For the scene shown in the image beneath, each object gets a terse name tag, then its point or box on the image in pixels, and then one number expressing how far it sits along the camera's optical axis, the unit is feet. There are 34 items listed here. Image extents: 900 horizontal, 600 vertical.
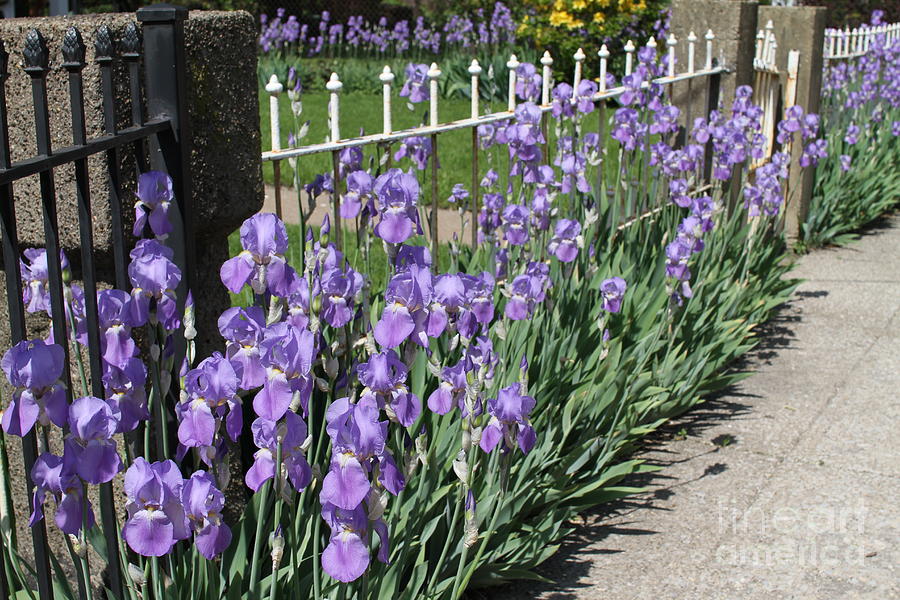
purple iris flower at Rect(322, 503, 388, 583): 7.68
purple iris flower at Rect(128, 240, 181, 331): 7.98
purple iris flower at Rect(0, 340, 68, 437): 7.27
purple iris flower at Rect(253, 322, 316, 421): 7.69
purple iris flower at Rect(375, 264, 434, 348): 8.23
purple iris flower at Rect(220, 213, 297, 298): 8.27
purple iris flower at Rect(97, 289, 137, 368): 7.90
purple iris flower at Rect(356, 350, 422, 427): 7.98
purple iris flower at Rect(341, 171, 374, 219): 9.75
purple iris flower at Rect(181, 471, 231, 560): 7.47
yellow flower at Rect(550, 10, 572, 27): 42.96
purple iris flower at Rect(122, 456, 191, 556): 7.37
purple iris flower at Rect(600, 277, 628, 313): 11.00
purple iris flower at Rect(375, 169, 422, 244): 9.05
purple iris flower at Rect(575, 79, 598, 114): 13.96
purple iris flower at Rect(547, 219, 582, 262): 10.96
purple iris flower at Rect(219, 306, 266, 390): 7.83
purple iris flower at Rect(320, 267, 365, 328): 8.55
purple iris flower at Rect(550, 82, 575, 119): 13.62
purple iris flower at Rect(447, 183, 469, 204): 12.58
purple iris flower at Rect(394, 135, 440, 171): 12.87
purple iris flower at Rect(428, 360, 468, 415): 8.51
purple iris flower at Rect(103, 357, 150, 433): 7.83
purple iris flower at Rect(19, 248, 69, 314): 8.12
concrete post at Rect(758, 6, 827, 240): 21.49
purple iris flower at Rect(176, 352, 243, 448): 7.69
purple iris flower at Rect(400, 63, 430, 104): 13.23
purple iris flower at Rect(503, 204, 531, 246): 10.92
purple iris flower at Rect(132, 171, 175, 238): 8.34
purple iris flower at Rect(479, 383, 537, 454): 8.39
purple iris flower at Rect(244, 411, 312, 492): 7.77
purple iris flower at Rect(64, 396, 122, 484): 7.37
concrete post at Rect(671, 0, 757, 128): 18.69
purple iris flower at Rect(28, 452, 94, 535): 7.44
